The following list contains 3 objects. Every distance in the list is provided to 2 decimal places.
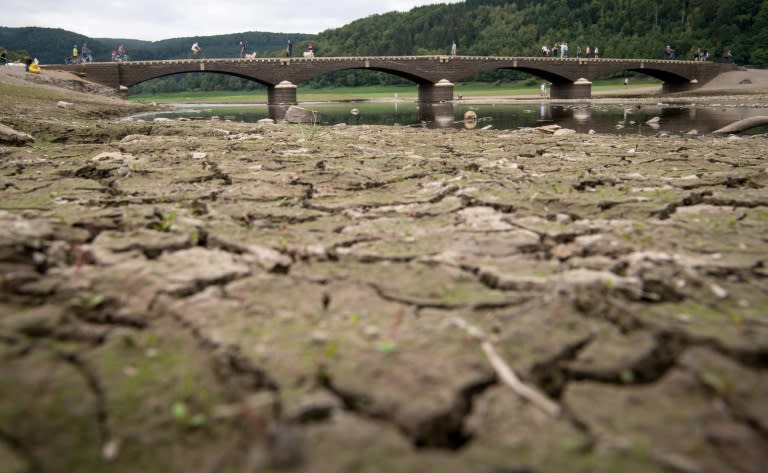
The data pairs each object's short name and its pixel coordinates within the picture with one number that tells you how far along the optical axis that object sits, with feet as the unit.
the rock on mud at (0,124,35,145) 20.85
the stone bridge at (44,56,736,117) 127.75
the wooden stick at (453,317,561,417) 4.52
